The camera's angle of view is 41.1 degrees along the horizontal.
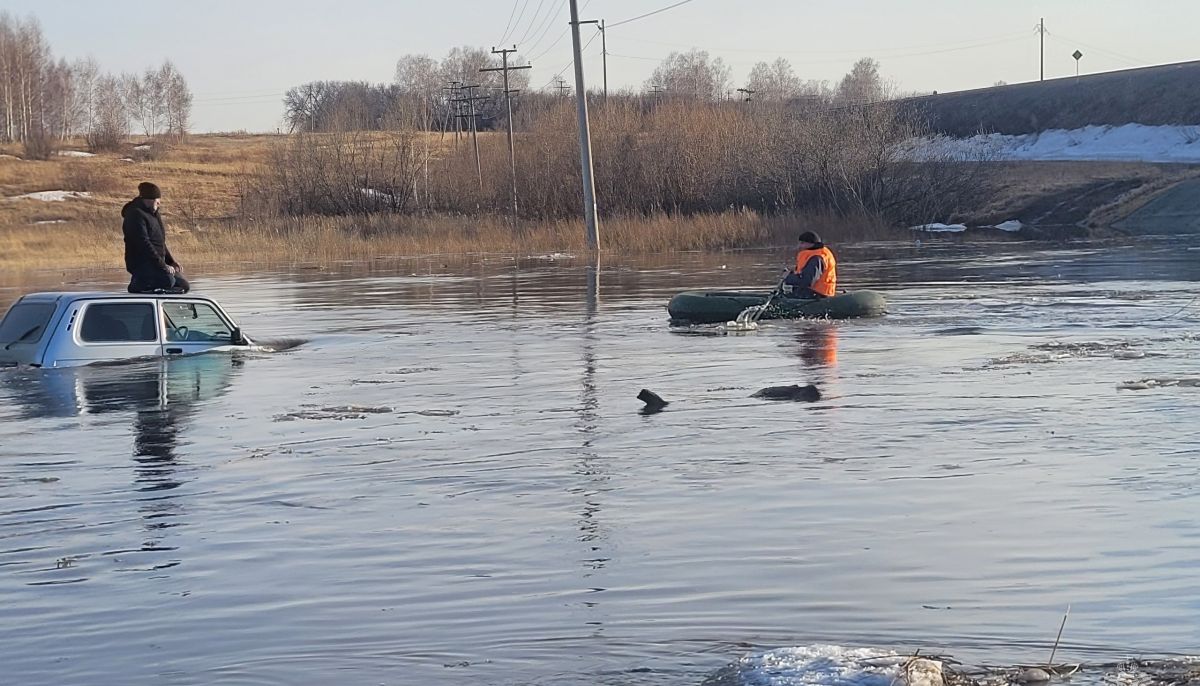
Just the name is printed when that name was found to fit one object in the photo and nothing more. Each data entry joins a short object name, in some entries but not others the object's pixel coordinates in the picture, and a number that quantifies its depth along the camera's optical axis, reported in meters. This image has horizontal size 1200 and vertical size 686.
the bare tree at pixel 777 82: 175.38
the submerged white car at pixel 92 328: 16.98
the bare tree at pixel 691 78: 173.62
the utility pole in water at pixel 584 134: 49.44
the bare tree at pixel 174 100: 166.38
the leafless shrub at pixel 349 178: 73.38
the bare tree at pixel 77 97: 149.25
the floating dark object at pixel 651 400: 15.55
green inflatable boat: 24.77
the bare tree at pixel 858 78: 167.75
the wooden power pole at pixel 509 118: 66.19
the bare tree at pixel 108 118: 128.62
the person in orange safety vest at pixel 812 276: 25.14
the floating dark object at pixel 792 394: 16.08
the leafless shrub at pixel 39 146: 115.88
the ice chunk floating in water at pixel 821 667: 5.90
